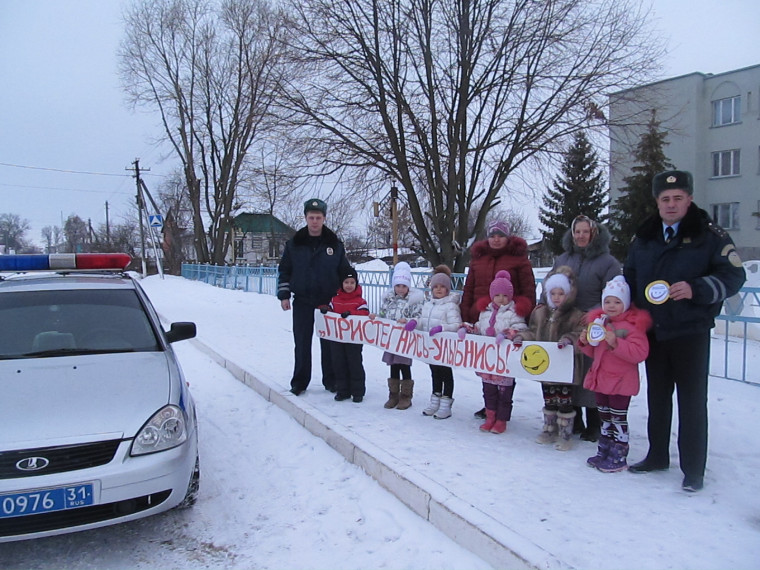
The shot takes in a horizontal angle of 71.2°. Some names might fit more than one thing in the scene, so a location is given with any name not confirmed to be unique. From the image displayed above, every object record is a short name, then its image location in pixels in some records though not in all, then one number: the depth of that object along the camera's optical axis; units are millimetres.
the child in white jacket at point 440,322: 4949
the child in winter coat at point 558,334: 4137
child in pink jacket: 3518
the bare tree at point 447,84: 13062
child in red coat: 5660
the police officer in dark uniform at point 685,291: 3207
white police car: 2768
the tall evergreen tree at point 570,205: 31953
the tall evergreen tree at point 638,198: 28078
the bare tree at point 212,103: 25812
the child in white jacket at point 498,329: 4406
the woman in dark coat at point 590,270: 4195
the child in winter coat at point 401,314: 5246
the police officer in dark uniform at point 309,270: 5699
